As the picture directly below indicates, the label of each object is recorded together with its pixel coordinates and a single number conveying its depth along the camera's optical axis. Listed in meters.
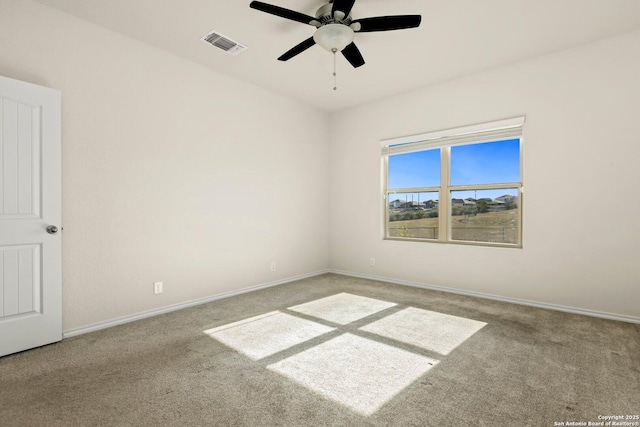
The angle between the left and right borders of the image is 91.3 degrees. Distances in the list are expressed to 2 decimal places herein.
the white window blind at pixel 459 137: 3.73
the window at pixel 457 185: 3.84
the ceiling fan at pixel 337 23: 2.28
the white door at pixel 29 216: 2.35
